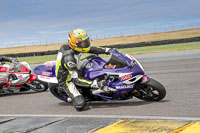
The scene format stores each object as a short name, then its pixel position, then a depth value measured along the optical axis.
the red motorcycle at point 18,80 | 17.24
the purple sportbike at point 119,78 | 11.10
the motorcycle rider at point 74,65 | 11.59
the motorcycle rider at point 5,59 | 17.44
